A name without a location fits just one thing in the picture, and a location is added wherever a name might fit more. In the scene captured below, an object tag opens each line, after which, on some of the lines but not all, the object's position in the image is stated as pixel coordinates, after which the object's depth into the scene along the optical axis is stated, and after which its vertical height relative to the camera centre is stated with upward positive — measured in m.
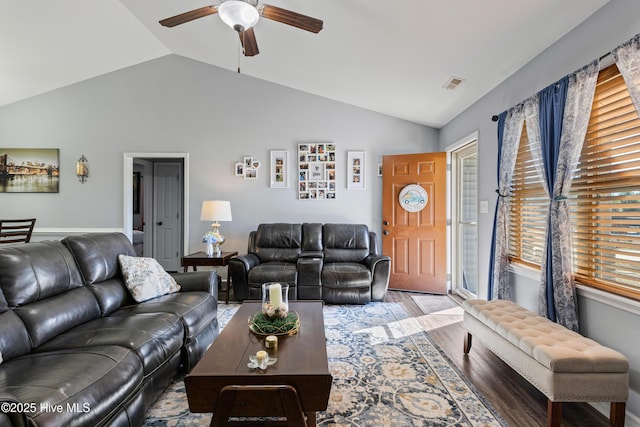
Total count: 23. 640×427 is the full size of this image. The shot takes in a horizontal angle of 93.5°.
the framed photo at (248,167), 4.73 +0.72
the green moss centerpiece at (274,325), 1.82 -0.70
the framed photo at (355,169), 4.73 +0.69
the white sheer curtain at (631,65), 1.61 +0.82
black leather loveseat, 3.76 -0.73
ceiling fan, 1.93 +1.33
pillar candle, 1.89 -0.53
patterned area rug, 1.69 -1.16
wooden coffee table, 1.29 -0.77
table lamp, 4.14 -0.01
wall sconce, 4.69 +0.68
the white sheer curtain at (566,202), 1.98 +0.08
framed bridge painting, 4.70 +0.66
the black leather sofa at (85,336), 1.20 -0.69
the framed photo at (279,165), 4.73 +0.75
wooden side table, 3.89 -0.64
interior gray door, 5.99 +0.03
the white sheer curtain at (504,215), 2.76 -0.01
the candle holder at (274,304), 1.90 -0.58
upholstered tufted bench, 1.52 -0.80
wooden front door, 4.30 -0.12
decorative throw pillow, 2.35 -0.54
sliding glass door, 4.06 -0.10
